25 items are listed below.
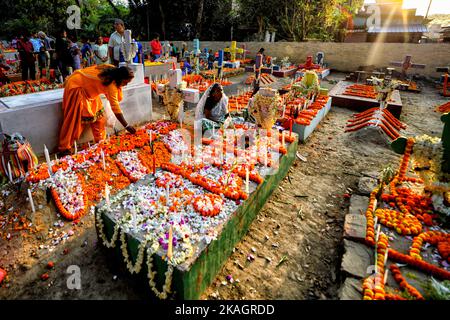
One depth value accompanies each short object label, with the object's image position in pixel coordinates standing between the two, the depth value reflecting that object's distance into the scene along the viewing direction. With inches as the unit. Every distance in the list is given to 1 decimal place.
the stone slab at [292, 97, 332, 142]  282.7
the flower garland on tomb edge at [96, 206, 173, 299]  100.5
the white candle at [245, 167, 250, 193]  145.9
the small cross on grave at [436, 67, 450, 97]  505.7
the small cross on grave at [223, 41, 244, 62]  733.9
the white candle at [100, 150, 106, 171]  180.3
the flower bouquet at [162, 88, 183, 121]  265.4
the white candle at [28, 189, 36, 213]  141.5
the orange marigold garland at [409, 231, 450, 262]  123.5
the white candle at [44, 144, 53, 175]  156.2
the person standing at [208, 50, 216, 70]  685.9
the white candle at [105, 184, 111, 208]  122.8
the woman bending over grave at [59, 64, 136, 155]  200.2
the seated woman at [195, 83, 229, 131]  238.3
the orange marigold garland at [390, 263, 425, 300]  103.8
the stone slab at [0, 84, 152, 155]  192.1
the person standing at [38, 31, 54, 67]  522.7
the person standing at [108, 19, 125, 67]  294.4
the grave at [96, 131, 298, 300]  99.5
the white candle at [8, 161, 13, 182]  159.5
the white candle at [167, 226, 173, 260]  98.6
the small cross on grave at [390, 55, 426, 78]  561.2
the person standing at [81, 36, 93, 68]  529.7
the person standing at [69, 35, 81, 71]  437.4
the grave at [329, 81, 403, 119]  365.7
